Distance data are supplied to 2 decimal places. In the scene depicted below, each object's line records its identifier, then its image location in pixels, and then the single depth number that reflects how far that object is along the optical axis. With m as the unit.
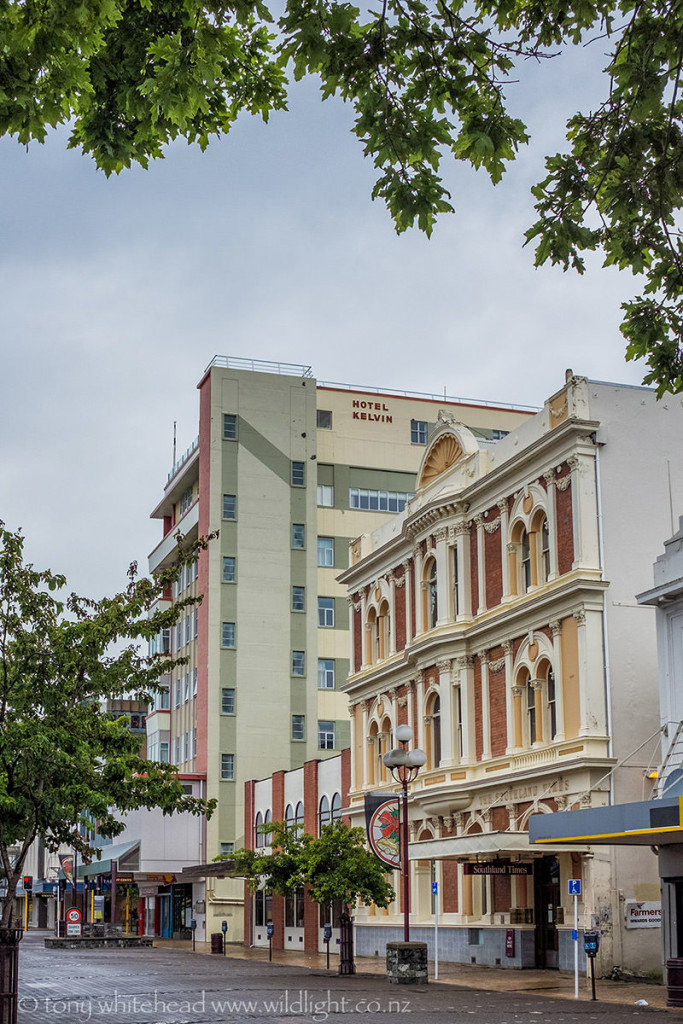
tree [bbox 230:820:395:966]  33.06
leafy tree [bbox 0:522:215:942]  17.53
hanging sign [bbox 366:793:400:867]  29.70
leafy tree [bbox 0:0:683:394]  8.28
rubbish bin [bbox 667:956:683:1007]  20.89
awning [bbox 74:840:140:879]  70.62
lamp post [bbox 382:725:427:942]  27.31
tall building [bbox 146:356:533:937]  65.00
